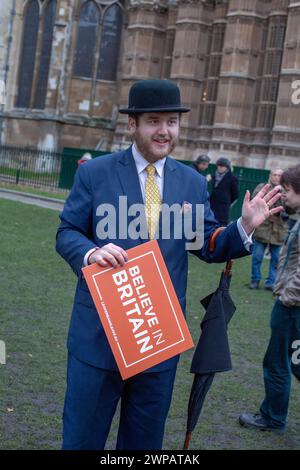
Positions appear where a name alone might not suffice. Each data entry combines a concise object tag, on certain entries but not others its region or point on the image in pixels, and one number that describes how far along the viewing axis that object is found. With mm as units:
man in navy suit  3363
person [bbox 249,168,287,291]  11242
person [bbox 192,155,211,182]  13133
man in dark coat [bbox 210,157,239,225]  13234
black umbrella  3543
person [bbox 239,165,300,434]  5336
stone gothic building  26500
